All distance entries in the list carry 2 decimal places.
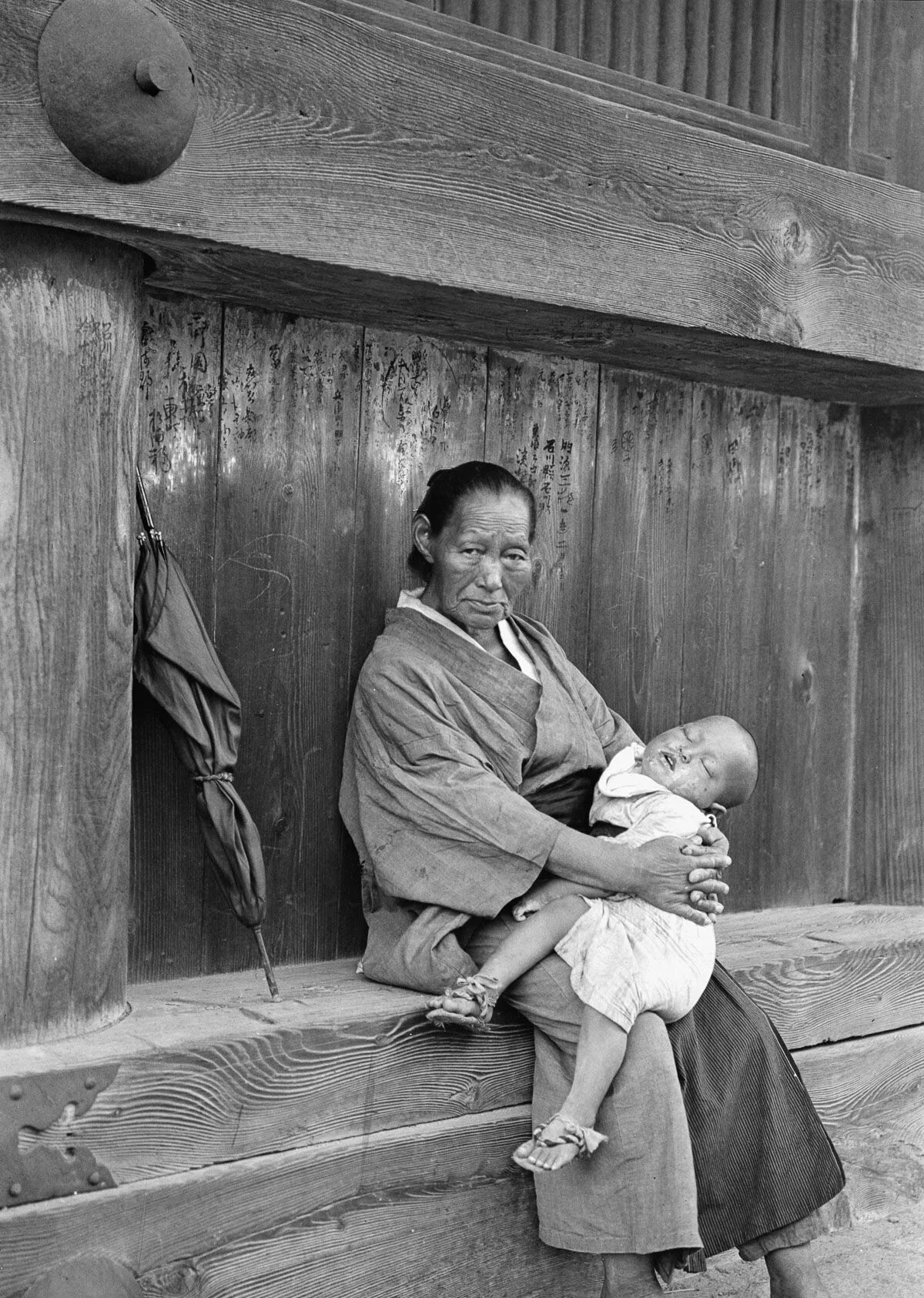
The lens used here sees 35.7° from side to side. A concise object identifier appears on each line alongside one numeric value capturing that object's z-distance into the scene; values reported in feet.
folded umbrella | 9.88
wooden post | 8.79
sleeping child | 9.78
